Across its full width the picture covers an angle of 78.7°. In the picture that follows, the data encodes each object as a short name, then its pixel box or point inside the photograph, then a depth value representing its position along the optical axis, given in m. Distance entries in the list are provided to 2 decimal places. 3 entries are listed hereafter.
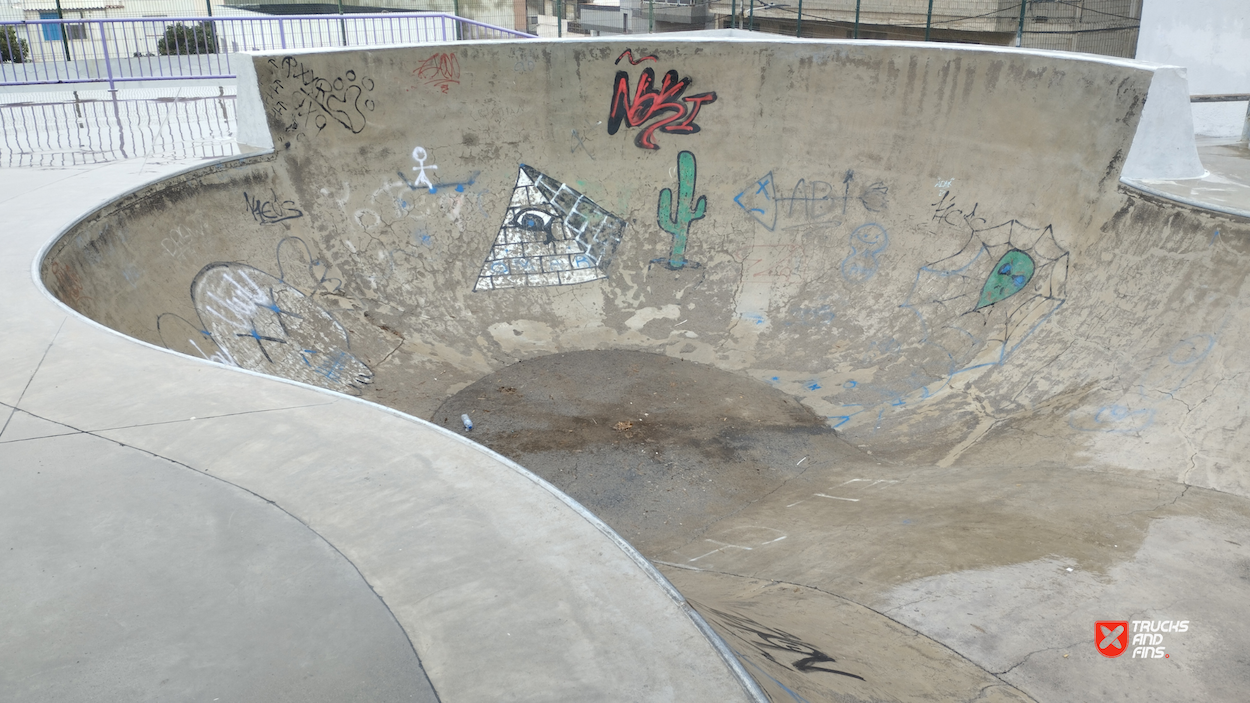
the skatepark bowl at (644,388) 2.84
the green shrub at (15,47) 16.25
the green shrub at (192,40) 14.62
